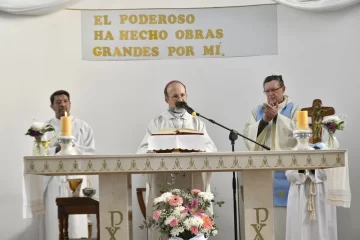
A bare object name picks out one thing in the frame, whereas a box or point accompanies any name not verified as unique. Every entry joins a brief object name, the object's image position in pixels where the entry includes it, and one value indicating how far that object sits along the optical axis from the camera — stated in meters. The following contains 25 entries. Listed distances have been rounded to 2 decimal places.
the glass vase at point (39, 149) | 5.91
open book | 5.52
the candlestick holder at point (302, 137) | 5.41
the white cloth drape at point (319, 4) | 8.57
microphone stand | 5.83
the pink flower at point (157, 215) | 5.43
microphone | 5.64
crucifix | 7.04
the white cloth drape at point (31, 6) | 8.62
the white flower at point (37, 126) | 6.02
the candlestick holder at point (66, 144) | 5.42
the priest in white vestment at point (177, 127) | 6.68
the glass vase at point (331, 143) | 6.42
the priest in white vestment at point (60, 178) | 8.23
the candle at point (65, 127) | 5.47
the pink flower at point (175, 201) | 5.45
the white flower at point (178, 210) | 5.37
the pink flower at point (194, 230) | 5.28
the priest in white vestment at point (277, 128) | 7.21
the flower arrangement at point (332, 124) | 6.30
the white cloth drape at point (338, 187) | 5.62
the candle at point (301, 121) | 5.48
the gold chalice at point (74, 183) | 7.42
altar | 5.14
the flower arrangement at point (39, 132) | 5.94
